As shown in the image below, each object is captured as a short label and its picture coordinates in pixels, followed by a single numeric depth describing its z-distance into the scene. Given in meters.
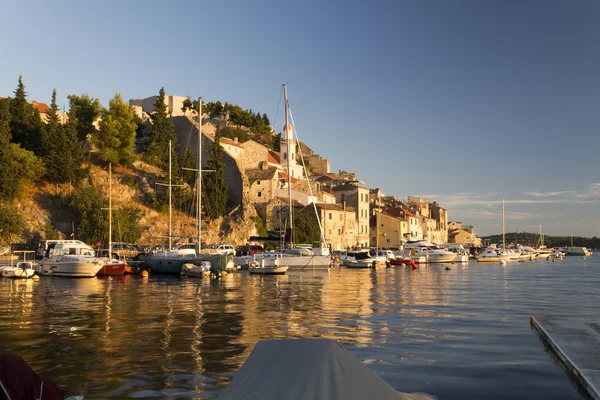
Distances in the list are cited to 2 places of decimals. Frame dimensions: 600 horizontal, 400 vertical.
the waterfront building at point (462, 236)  158.25
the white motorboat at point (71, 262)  45.44
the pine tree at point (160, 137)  87.31
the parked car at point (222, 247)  61.33
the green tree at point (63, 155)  71.81
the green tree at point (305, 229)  81.98
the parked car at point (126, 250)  59.81
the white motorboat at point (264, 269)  49.56
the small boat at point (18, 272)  43.59
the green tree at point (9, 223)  59.34
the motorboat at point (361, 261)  65.38
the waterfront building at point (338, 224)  91.12
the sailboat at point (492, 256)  89.00
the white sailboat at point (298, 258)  56.06
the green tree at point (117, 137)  81.62
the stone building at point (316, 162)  138.12
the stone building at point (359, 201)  106.25
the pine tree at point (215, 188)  79.12
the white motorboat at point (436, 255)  82.06
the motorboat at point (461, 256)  85.31
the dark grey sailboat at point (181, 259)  47.50
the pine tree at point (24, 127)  74.75
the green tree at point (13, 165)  64.69
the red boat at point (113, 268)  46.88
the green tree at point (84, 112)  88.69
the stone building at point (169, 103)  127.69
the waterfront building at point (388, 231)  112.25
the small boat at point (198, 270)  45.09
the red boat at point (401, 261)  73.06
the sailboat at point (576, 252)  153.77
